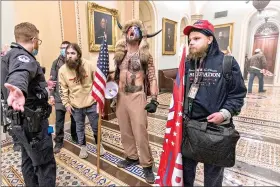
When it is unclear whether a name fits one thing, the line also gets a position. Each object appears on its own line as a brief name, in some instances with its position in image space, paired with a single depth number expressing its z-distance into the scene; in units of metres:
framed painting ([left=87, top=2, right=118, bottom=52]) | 3.22
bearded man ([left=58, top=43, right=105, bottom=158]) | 2.04
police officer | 1.13
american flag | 1.74
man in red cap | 1.01
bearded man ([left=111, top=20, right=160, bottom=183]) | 1.62
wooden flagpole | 1.82
